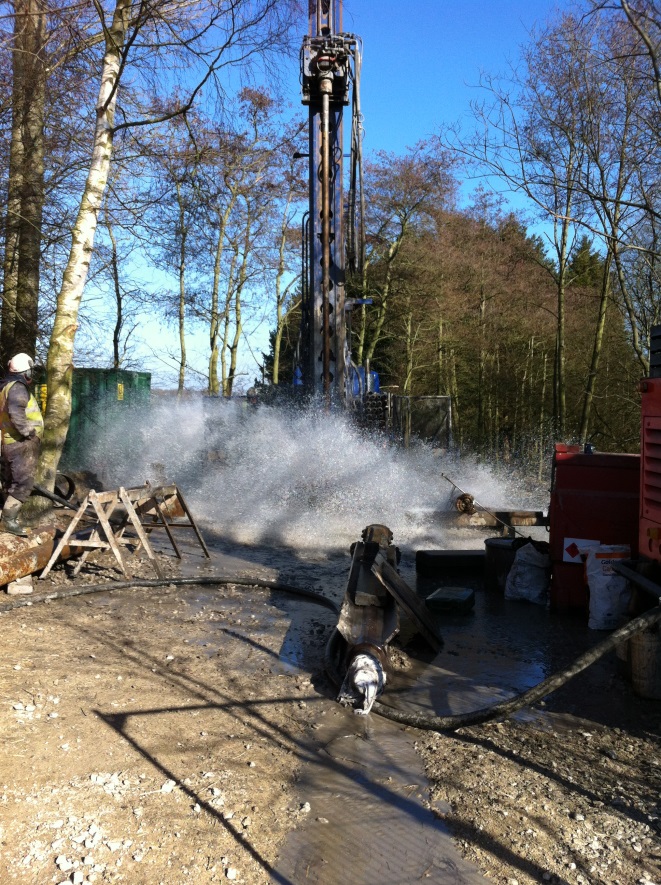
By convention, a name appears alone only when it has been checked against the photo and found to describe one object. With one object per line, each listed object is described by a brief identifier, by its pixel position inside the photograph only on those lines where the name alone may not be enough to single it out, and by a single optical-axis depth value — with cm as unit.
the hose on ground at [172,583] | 739
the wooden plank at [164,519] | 934
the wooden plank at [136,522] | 850
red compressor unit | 568
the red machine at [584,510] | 757
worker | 888
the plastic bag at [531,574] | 835
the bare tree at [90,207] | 1039
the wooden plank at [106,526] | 821
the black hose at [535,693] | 459
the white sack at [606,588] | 687
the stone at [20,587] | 766
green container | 1856
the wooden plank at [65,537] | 807
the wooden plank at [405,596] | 618
